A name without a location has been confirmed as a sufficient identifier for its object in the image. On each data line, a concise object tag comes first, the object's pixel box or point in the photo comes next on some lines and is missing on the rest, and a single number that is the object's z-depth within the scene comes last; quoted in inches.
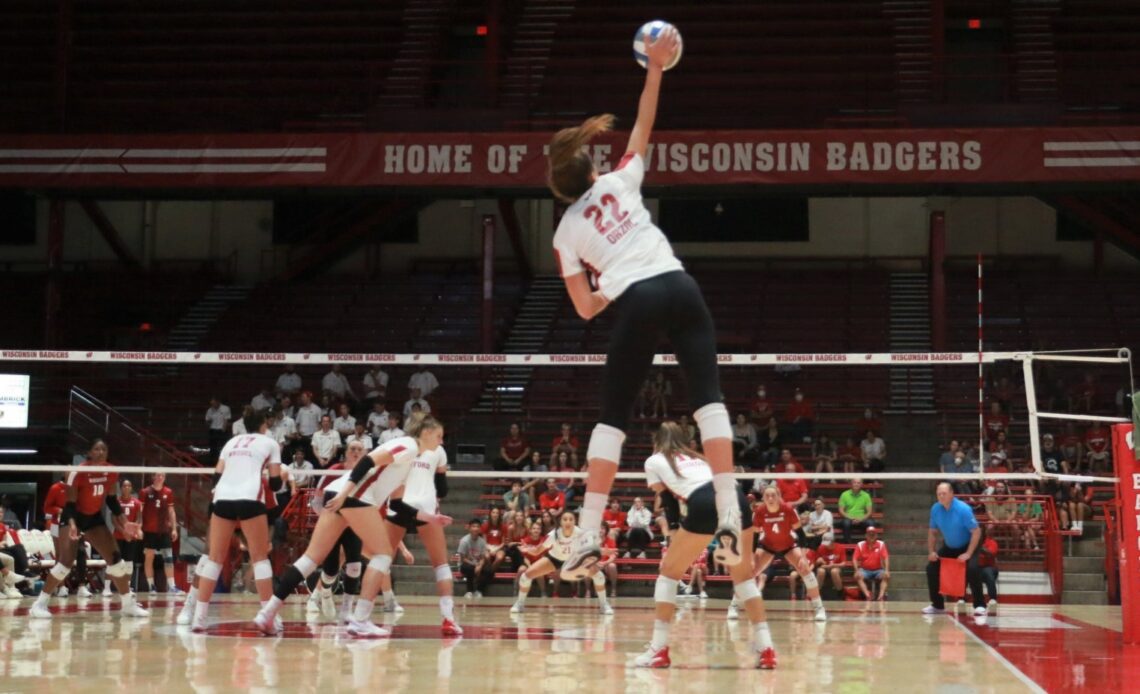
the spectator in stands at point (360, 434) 667.4
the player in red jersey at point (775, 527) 563.2
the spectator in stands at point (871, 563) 693.3
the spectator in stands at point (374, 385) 871.1
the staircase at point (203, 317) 1035.9
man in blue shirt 582.2
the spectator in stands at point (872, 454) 783.1
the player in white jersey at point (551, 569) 538.0
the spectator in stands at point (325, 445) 748.0
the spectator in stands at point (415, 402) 796.6
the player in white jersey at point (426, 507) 430.6
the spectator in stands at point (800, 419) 819.4
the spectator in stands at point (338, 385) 887.7
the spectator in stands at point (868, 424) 815.1
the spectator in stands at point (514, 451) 773.9
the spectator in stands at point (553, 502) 737.0
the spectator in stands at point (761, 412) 828.6
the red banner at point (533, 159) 823.1
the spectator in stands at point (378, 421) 792.3
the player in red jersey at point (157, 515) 645.9
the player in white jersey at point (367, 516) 382.9
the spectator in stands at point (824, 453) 762.2
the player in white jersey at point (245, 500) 416.5
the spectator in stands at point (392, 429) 709.7
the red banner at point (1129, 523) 413.1
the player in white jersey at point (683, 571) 281.6
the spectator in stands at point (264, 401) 832.9
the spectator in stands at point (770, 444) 788.6
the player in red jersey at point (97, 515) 502.3
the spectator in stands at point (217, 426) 812.6
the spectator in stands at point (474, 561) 714.2
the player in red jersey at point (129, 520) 565.3
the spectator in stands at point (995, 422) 764.6
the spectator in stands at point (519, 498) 746.8
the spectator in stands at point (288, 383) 905.5
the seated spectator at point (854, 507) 739.4
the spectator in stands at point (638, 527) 728.3
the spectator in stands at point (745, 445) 781.9
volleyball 237.5
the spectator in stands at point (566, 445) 761.0
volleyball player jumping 225.9
